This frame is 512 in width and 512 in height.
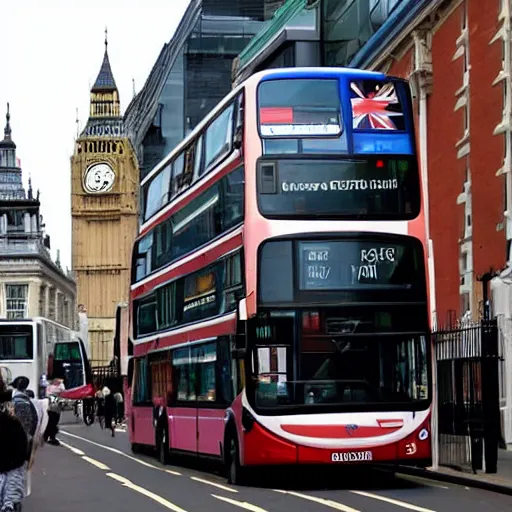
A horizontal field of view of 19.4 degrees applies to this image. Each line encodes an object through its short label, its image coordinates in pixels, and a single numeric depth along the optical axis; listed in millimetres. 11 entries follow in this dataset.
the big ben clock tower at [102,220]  154750
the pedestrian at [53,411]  39188
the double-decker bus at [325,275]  18953
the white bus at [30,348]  49656
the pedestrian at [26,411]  15531
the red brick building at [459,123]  31891
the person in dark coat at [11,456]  12195
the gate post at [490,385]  21297
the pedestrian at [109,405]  52484
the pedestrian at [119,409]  58359
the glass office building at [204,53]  74312
